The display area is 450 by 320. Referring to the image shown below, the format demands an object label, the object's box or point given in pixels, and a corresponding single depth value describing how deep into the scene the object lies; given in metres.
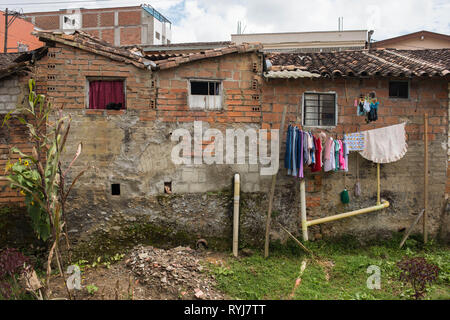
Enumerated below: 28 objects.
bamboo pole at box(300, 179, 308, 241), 6.80
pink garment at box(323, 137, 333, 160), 6.68
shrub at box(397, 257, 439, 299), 4.82
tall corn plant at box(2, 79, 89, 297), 4.44
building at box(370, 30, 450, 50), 18.56
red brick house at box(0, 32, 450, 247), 6.52
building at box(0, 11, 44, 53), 22.34
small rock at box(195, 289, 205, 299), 5.29
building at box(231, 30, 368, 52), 16.97
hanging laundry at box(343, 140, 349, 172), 6.80
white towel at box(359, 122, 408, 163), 6.83
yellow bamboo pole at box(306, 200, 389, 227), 6.78
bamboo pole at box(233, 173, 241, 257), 6.61
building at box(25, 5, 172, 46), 30.08
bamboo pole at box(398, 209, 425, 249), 6.78
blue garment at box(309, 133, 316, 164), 6.64
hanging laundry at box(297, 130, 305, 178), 6.59
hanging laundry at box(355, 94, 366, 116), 6.81
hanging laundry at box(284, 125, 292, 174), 6.65
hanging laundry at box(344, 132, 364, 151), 6.85
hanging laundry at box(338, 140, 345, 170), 6.76
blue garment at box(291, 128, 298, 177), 6.60
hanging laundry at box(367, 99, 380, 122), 6.80
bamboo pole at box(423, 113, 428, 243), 6.84
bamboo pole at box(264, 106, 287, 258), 6.56
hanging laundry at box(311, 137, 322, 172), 6.66
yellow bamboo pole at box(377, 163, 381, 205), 6.90
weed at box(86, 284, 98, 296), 5.42
